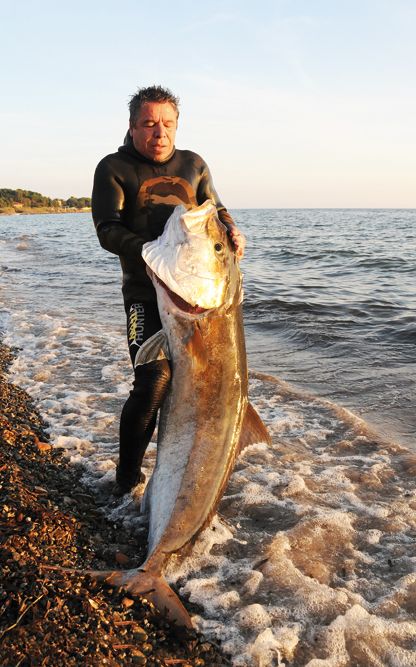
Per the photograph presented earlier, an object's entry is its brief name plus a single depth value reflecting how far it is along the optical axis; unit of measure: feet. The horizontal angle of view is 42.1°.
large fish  11.62
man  12.91
